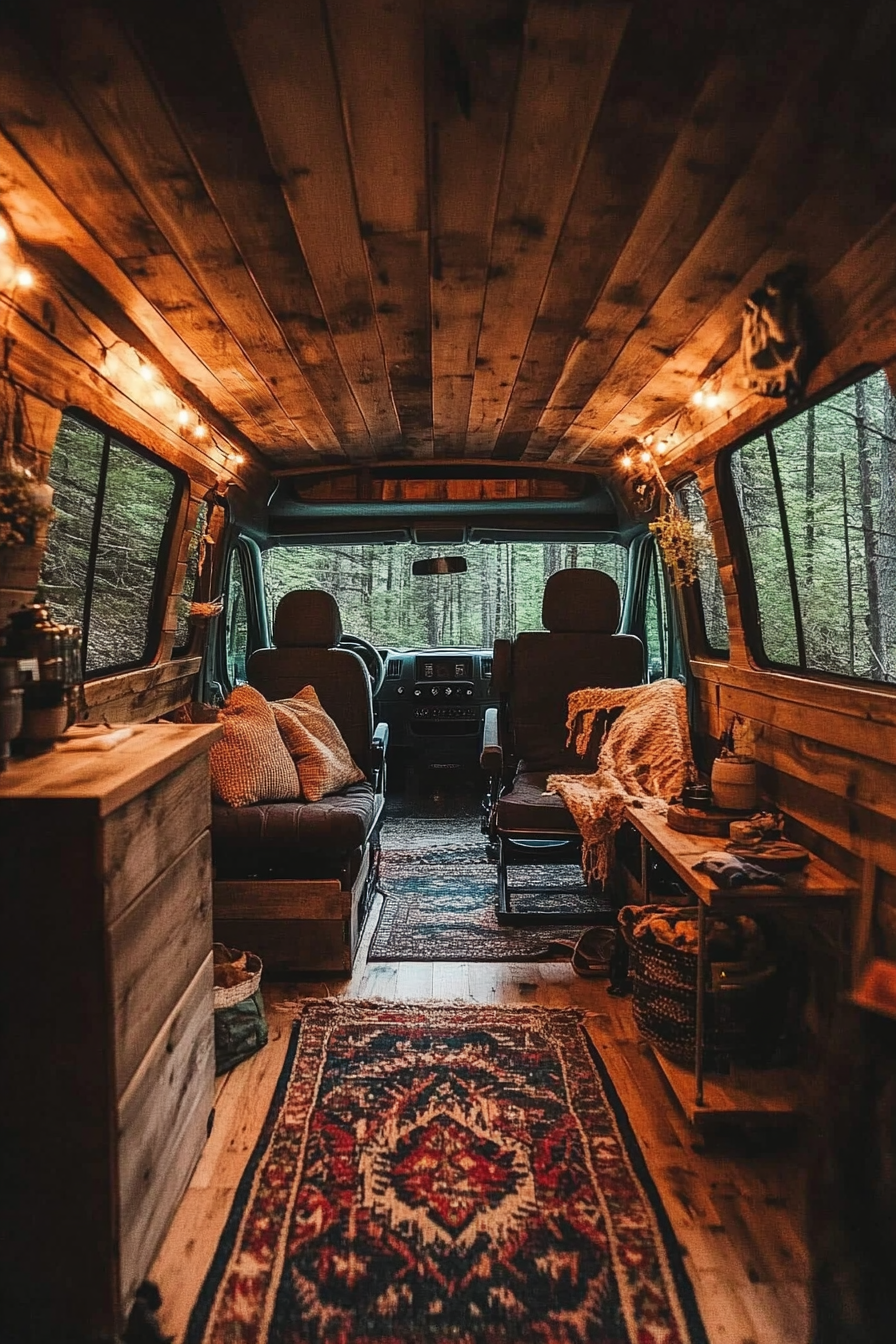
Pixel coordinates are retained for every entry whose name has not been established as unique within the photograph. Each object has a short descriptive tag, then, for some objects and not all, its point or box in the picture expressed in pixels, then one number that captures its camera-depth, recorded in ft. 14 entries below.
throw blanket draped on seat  11.12
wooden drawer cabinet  4.81
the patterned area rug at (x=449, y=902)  11.71
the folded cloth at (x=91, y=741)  6.15
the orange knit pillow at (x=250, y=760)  11.28
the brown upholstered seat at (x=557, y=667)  14.79
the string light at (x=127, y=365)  6.33
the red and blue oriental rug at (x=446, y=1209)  5.46
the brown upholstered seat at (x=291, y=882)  10.57
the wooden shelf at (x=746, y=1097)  7.23
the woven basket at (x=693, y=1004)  7.82
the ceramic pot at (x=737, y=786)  9.12
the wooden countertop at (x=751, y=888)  7.22
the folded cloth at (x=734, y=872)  7.22
